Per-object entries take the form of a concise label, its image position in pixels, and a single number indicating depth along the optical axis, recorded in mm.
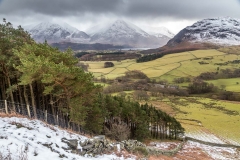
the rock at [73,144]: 16062
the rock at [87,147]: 16453
